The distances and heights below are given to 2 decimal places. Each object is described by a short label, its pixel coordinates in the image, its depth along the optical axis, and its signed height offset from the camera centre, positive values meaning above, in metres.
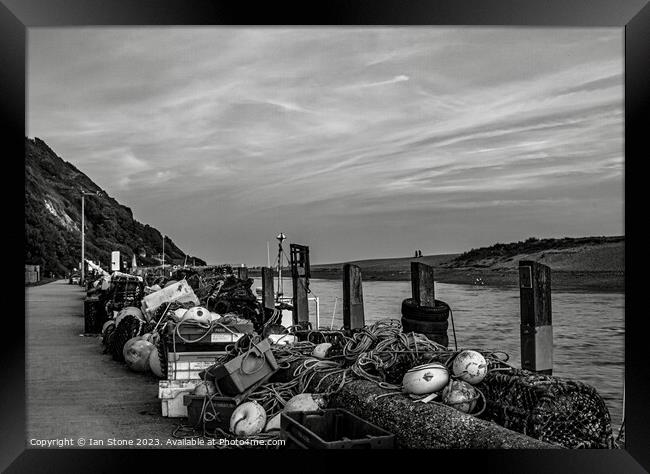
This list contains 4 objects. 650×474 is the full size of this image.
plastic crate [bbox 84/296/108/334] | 13.05 -1.09
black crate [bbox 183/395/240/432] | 5.72 -1.26
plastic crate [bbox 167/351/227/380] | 6.50 -1.00
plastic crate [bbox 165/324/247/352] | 6.82 -0.81
